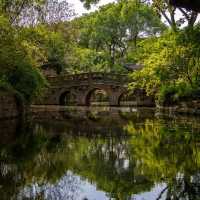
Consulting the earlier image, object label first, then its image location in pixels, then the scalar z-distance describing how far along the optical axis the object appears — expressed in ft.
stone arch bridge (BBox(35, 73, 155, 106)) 169.17
